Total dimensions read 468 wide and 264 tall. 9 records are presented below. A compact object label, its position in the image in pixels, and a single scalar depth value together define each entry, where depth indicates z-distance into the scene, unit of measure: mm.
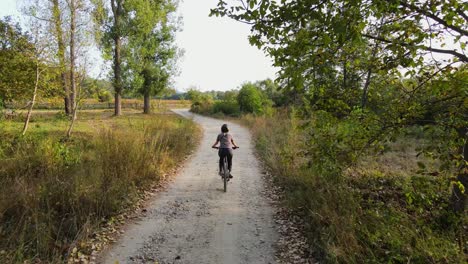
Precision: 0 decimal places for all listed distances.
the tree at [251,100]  34906
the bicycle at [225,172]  7980
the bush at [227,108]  38031
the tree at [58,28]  12855
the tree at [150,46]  26578
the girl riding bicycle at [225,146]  8211
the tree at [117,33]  26297
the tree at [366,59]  2979
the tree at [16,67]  12055
